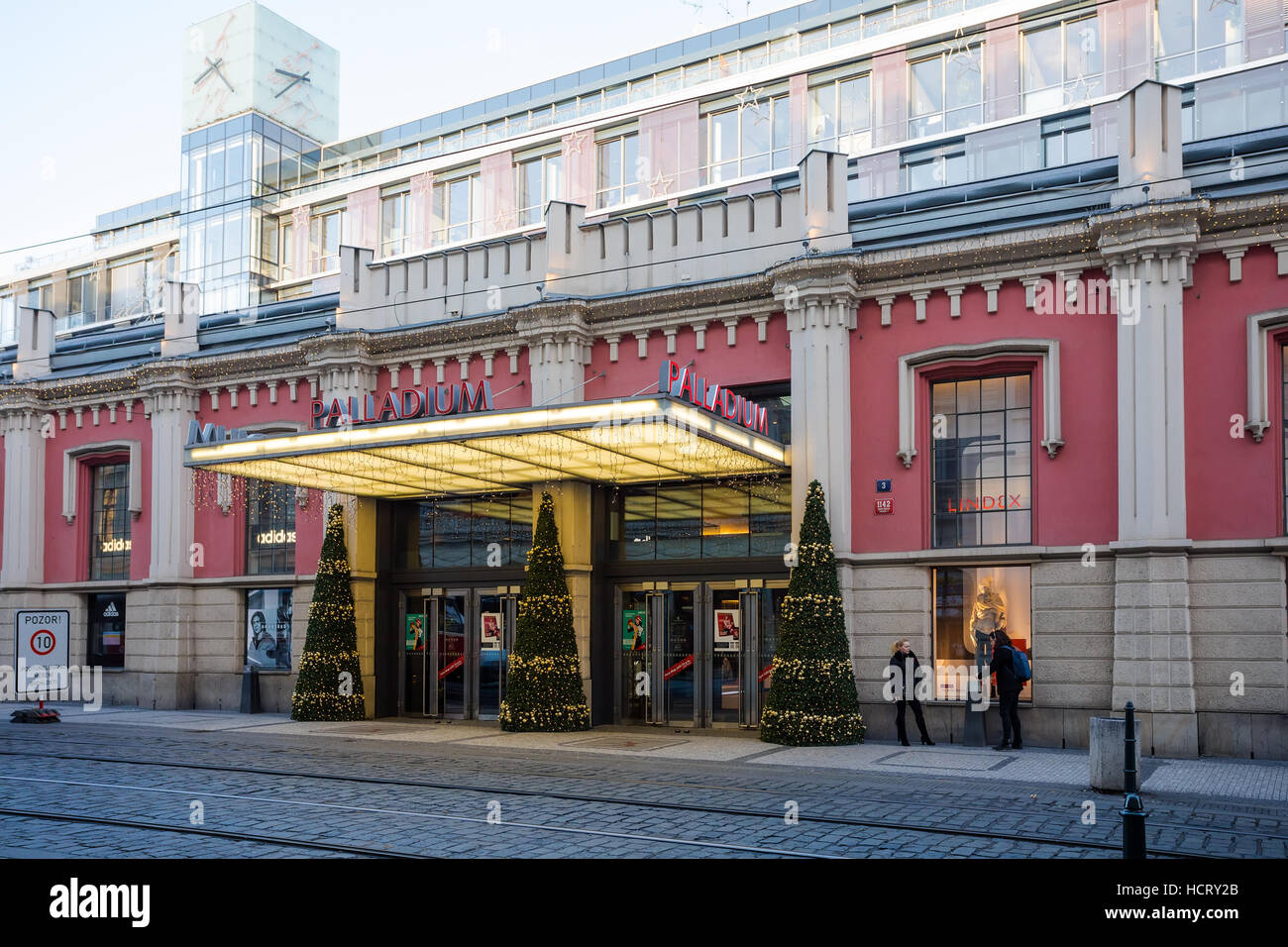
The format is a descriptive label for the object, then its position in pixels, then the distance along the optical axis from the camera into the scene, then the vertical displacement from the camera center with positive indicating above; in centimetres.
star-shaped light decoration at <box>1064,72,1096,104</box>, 3491 +1388
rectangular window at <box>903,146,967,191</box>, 3638 +1200
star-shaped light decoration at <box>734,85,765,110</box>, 3997 +1563
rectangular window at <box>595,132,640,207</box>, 4175 +1381
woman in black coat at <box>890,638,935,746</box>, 1930 -217
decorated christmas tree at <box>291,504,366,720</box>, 2389 -226
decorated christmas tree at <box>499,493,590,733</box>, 2155 -220
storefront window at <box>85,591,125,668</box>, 2914 -216
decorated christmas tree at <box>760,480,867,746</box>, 1905 -205
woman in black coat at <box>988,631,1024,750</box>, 1817 -227
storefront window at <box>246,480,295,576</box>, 2688 +42
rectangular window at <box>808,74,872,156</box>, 3807 +1448
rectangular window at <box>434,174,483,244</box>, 4559 +1366
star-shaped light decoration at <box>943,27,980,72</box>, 3694 +1595
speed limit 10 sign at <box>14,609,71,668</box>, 2292 -176
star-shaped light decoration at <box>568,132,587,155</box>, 4278 +1510
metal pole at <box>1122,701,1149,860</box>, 873 -218
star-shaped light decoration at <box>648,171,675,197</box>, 4053 +1277
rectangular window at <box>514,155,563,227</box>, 4331 +1386
